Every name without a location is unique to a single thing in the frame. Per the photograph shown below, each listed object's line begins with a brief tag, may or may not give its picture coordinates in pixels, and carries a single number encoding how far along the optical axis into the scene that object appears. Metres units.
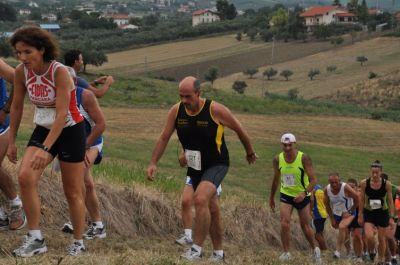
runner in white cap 9.98
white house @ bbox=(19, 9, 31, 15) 174.75
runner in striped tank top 5.66
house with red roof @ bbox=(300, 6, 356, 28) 126.89
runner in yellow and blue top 11.93
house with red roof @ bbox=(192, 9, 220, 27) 151.25
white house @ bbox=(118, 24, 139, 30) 127.55
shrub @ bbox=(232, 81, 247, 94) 69.38
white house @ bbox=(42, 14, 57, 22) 132.50
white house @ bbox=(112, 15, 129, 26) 162.43
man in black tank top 7.02
